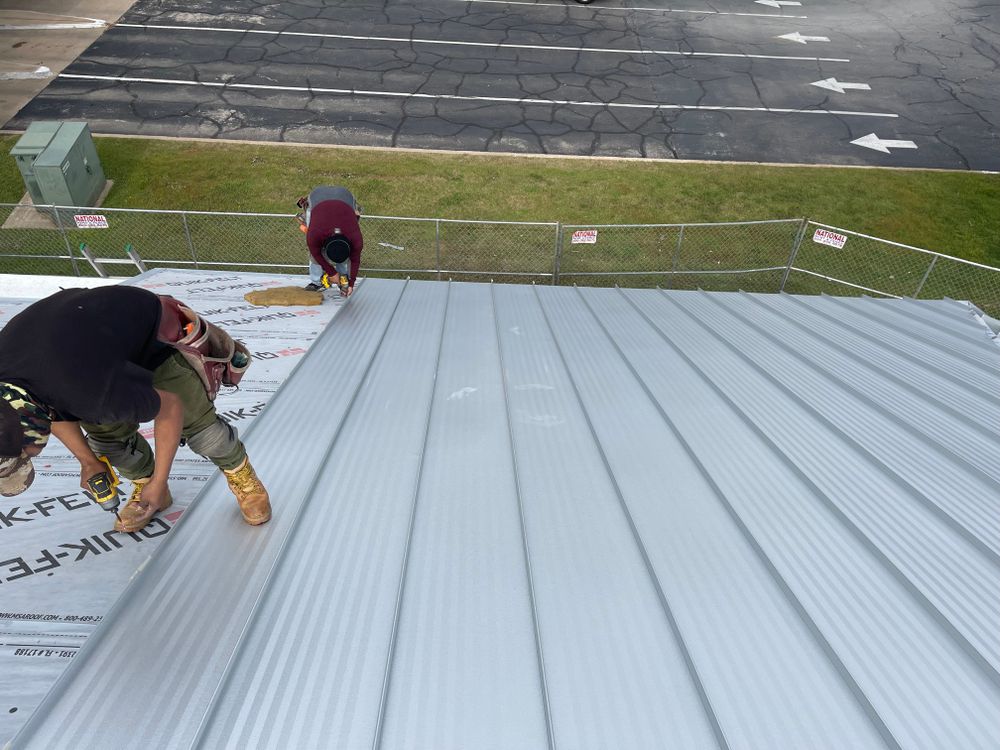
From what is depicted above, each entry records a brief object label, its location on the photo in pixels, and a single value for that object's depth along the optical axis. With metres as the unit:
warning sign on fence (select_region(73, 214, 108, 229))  10.64
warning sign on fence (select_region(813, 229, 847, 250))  10.80
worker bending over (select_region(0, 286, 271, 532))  2.20
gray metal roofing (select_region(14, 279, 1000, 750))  2.01
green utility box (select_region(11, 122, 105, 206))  11.88
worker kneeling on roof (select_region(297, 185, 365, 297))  6.50
